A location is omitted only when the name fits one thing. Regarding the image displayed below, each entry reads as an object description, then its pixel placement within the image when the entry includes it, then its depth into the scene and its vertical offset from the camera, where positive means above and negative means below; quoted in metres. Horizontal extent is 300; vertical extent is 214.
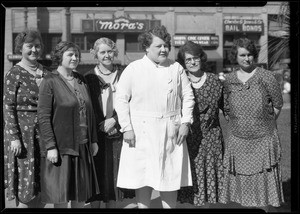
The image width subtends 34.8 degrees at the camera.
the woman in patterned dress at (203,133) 4.68 -0.27
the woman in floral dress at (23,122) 4.38 -0.15
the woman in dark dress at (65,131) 4.25 -0.23
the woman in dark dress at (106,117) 4.63 -0.11
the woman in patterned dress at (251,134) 4.69 -0.29
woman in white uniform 4.38 -0.10
